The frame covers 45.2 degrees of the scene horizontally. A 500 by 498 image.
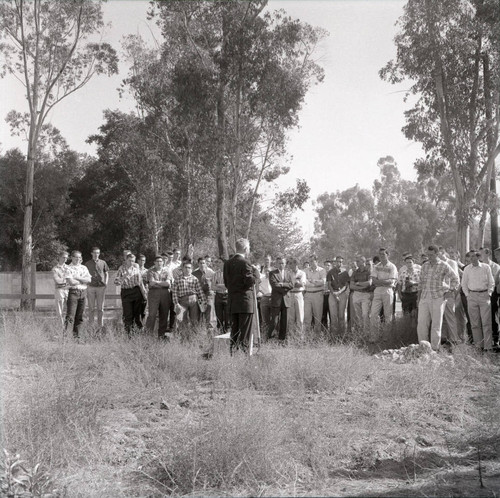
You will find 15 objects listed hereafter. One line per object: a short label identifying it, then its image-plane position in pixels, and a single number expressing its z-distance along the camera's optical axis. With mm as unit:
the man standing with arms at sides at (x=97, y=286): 12906
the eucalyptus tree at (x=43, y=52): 23094
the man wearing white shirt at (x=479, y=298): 10664
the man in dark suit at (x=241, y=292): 8789
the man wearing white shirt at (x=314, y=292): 13688
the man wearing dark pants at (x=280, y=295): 12875
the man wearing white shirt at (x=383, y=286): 12148
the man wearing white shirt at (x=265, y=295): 13219
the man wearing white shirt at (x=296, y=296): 13109
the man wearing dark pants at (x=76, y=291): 12203
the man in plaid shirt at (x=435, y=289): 10312
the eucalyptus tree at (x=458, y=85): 19141
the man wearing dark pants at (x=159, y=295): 11867
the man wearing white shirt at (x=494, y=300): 11016
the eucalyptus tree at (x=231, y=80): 20797
